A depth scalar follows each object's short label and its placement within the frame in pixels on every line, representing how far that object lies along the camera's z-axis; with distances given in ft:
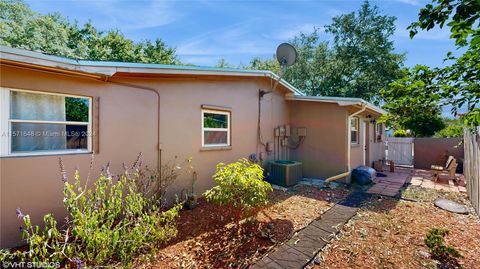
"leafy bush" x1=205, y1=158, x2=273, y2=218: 13.94
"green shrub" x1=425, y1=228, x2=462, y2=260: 11.61
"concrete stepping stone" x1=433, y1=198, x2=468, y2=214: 18.65
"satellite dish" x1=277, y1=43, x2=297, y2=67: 24.95
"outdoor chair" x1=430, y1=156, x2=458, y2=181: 28.81
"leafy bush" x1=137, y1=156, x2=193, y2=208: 17.11
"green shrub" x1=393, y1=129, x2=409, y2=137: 52.42
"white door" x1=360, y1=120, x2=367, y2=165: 34.40
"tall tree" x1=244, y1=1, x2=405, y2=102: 55.52
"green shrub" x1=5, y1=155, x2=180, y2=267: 7.95
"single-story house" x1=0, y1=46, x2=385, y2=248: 12.37
